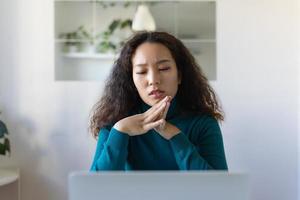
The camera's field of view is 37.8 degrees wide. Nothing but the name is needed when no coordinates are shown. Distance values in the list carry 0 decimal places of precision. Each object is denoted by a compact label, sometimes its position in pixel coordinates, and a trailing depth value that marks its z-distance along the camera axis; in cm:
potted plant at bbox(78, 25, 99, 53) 287
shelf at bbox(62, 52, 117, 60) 287
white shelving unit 286
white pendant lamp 283
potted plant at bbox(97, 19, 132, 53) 286
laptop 75
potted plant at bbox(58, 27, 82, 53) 287
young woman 124
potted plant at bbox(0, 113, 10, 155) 263
